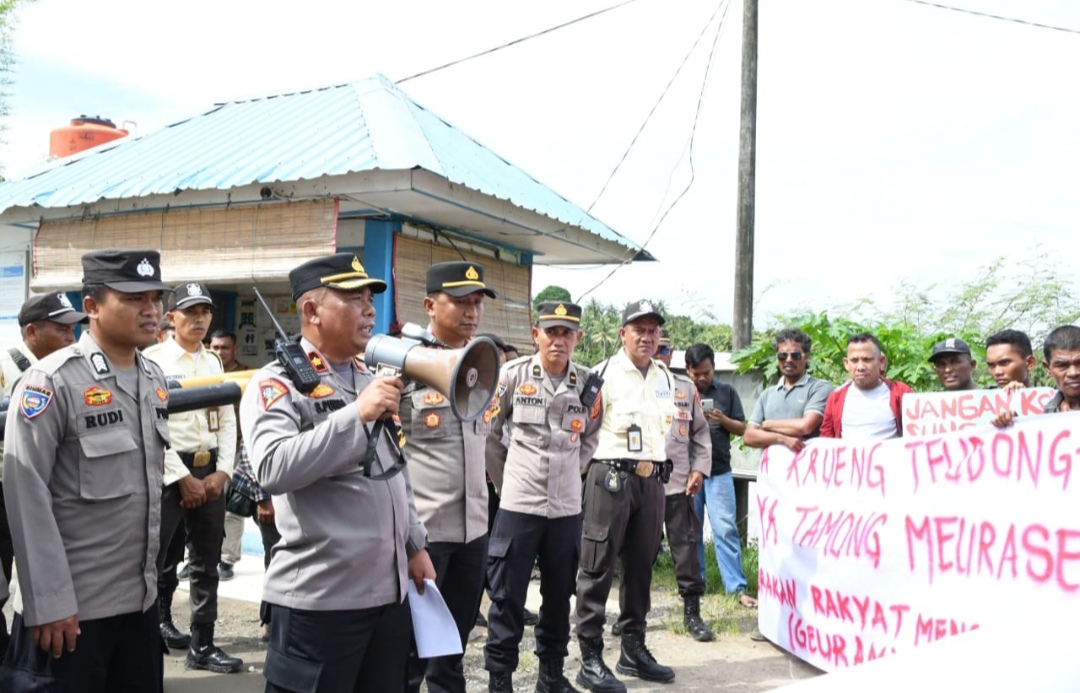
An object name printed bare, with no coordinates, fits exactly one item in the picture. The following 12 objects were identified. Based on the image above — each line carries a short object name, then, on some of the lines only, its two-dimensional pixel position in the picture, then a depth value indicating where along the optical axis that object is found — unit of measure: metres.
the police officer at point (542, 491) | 4.38
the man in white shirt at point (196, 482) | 4.74
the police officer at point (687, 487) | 5.89
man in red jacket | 5.50
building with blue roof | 7.38
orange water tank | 13.08
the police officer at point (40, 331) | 4.44
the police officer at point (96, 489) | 2.54
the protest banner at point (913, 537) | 3.85
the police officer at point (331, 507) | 2.35
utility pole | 9.07
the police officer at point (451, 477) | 3.76
